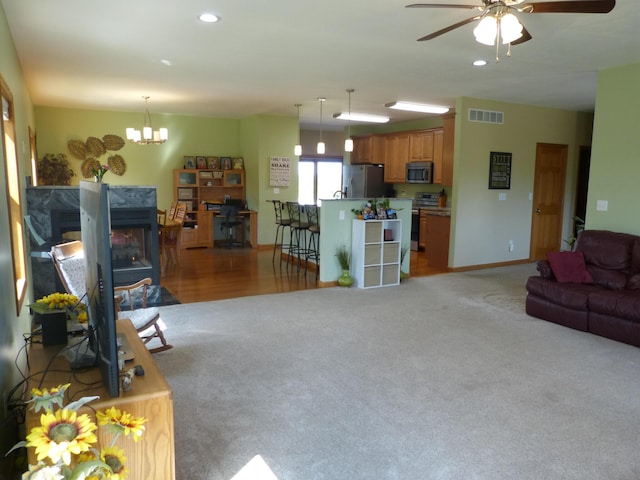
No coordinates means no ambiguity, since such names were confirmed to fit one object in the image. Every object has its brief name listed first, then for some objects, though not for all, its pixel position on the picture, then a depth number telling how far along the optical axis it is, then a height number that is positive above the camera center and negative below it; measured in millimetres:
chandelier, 7246 +710
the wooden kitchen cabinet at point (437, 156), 8484 +515
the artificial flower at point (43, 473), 1187 -759
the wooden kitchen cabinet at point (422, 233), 8934 -955
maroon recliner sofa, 4047 -980
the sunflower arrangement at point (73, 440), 1205 -721
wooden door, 7719 -228
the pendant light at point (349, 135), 6336 +1085
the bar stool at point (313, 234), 6793 -797
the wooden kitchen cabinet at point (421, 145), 8695 +734
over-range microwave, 8664 +220
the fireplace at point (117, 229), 4543 -511
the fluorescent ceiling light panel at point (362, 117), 7964 +1211
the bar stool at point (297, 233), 7207 -836
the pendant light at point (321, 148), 7700 +575
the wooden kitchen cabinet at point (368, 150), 9891 +718
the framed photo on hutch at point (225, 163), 9398 +372
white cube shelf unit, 5988 -909
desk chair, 8758 -798
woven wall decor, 8250 +505
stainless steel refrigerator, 9789 +19
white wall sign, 9023 +210
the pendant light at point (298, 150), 7973 +555
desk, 9054 -821
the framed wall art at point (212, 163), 9269 +363
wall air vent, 6820 +1024
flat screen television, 1390 -322
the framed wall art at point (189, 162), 9125 +374
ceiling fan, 2596 +1001
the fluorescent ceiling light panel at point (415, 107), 6979 +1181
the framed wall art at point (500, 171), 7109 +214
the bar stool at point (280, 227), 7458 -789
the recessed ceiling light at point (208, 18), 3428 +1227
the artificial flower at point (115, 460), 1369 -837
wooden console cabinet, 1541 -794
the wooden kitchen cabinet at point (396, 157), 9320 +550
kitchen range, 8797 -429
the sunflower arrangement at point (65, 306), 2154 -597
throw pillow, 4664 -837
